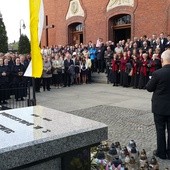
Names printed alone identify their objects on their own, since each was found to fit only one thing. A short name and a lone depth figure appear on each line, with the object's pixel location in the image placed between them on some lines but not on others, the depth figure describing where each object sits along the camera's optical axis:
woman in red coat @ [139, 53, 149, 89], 10.76
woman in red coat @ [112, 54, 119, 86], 11.87
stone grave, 2.07
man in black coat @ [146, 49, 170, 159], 3.89
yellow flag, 4.59
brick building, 14.13
